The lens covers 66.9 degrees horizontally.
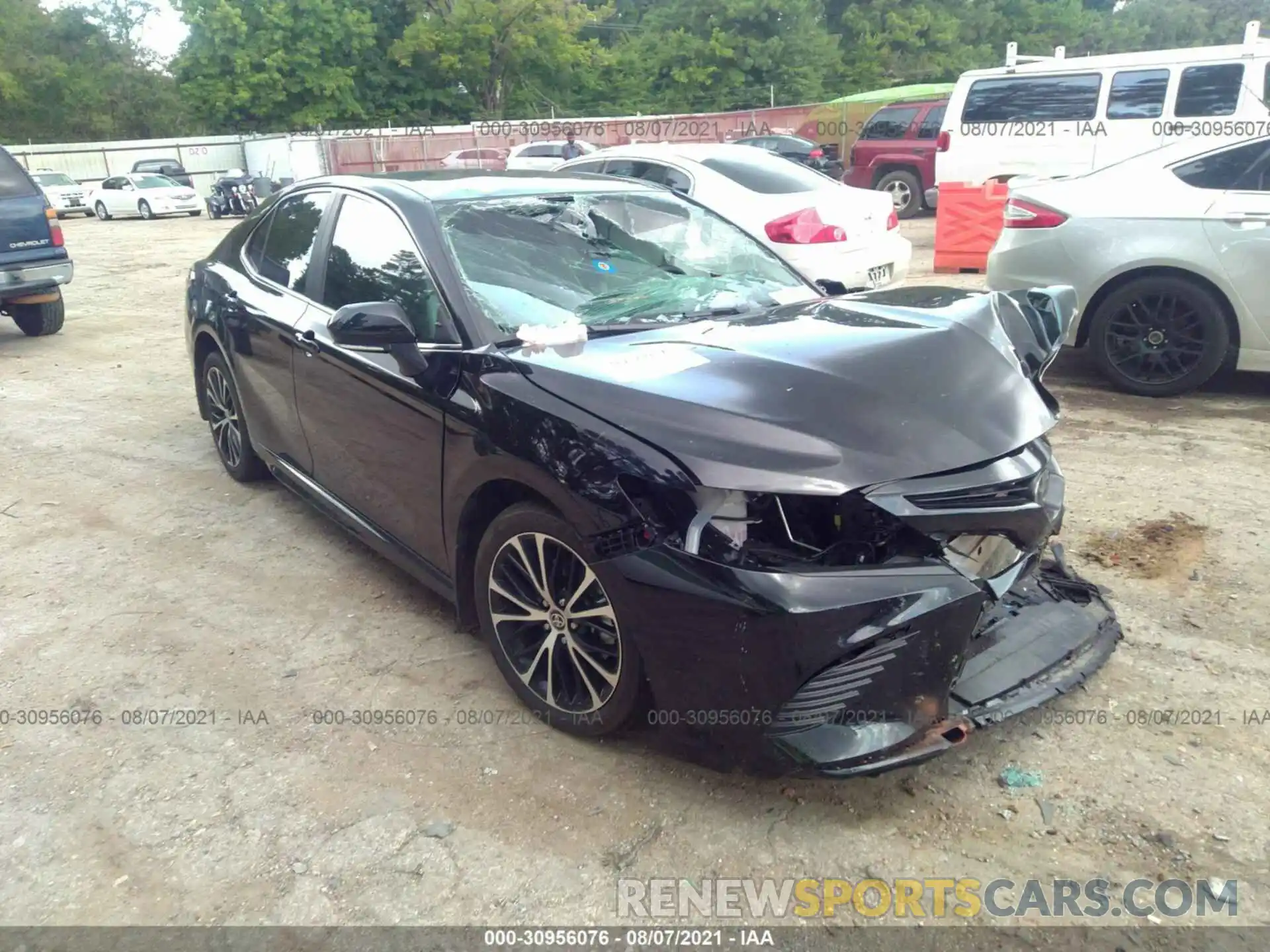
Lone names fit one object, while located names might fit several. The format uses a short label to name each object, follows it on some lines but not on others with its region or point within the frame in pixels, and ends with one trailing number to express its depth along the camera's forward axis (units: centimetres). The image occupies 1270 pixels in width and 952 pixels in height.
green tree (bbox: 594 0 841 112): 3978
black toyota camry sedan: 233
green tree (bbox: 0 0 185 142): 4753
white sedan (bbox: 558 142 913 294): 718
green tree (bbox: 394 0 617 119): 4131
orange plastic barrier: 1012
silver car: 547
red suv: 1581
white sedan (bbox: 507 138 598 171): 1966
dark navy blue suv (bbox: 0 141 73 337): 870
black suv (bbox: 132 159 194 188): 3064
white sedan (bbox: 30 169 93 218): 2928
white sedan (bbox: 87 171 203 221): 2673
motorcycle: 2586
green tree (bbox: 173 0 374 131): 3984
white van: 1033
